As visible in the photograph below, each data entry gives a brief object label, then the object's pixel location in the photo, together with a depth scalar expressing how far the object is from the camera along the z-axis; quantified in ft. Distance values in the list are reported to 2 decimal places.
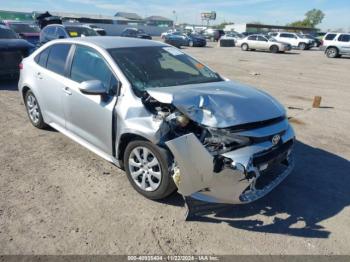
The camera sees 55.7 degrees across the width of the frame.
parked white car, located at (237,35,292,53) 100.27
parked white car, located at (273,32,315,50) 120.26
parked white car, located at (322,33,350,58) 83.61
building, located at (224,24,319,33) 253.44
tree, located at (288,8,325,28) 369.91
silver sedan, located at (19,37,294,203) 10.31
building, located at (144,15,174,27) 320.70
